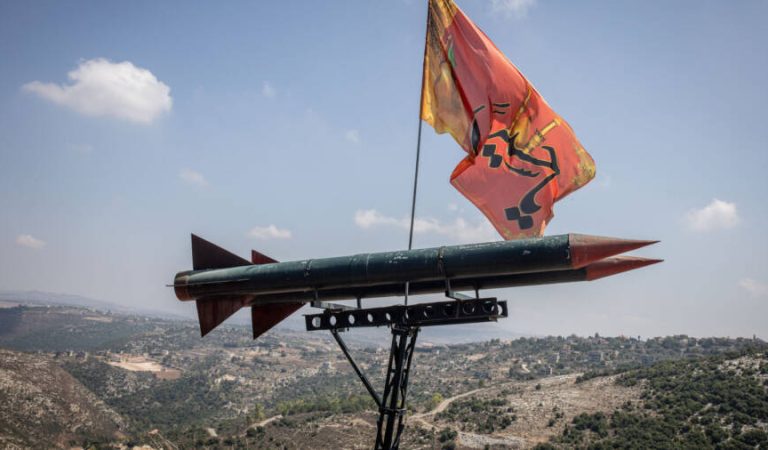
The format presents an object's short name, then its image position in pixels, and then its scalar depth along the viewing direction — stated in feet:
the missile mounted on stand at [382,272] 36.04
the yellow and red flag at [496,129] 44.04
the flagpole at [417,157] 45.60
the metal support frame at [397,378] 39.78
